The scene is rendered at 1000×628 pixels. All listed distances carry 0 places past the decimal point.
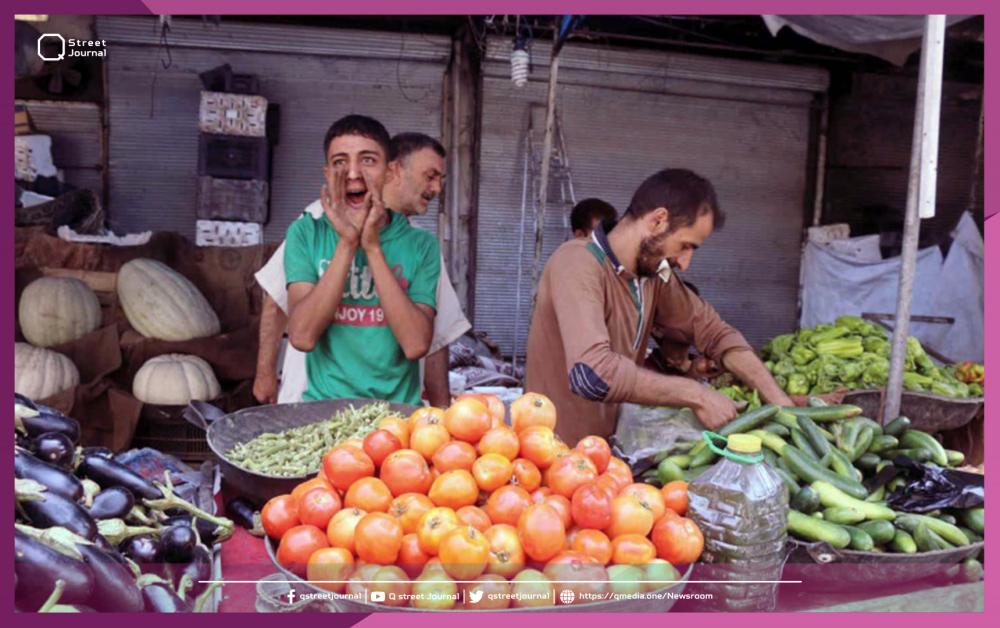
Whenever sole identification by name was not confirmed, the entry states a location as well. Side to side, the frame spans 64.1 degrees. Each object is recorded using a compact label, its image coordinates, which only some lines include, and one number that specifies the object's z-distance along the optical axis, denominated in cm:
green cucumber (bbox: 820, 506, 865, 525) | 193
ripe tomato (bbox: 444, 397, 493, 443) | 175
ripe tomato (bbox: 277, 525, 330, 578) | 156
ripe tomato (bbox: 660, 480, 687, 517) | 182
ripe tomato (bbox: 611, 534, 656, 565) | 157
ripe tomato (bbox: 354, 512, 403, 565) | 150
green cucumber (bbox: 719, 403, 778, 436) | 226
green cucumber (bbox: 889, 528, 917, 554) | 187
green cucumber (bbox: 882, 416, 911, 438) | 250
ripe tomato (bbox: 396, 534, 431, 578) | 153
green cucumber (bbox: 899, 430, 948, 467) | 232
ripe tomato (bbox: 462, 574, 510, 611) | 148
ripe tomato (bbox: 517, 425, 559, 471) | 174
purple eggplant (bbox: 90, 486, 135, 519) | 167
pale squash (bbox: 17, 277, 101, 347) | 474
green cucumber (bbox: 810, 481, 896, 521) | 196
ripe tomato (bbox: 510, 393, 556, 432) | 185
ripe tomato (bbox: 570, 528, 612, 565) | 156
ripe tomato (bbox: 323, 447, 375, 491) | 169
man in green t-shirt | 272
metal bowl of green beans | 195
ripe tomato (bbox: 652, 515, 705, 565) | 163
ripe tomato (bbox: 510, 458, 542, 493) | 170
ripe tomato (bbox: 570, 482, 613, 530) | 160
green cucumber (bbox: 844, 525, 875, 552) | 183
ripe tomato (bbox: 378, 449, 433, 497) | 165
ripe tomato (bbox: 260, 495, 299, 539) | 167
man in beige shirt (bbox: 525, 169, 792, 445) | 253
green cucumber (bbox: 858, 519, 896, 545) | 188
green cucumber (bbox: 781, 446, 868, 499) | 204
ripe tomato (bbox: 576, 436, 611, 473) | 182
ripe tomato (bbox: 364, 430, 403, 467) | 174
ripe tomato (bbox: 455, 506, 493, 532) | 155
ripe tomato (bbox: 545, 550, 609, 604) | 149
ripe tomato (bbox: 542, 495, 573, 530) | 161
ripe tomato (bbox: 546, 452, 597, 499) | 167
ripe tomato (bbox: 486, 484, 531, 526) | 159
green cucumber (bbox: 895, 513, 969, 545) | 196
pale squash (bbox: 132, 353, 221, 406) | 451
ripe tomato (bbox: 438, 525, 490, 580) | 145
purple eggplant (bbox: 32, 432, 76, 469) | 171
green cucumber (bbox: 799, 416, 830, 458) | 221
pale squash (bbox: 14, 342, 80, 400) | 445
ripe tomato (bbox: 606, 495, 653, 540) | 162
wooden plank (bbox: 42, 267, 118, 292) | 508
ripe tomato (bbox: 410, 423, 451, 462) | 174
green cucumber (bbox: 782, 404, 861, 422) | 241
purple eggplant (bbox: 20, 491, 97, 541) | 149
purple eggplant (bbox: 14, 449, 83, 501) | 158
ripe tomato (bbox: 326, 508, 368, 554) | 156
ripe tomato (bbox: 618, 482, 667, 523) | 168
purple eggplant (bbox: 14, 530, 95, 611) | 135
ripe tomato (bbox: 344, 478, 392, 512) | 162
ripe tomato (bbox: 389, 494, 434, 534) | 158
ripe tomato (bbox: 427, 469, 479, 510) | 161
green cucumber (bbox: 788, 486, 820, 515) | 195
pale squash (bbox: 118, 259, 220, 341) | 483
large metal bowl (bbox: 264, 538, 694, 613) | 147
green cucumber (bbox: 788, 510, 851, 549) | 182
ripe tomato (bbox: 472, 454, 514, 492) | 164
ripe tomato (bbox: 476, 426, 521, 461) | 171
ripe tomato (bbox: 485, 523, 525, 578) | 151
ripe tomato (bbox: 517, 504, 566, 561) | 152
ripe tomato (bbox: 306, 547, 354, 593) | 151
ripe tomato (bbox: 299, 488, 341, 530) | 163
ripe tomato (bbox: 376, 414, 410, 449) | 181
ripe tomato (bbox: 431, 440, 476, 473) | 168
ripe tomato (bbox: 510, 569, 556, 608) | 148
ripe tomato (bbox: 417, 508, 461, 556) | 151
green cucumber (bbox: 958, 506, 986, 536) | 204
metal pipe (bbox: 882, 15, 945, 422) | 280
